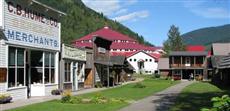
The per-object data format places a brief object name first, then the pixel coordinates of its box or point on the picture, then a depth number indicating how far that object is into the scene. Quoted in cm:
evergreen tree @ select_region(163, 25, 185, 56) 7479
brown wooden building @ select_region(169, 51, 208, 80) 5440
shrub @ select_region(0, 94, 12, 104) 1325
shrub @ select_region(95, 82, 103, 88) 2641
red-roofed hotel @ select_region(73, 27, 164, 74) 7820
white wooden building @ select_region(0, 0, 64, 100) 1416
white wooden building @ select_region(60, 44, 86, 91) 2051
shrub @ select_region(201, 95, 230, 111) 451
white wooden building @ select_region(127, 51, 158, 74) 7834
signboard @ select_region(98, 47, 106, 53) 2827
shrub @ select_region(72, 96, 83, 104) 1368
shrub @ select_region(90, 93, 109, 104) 1374
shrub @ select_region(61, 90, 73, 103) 1368
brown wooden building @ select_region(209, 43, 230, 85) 2597
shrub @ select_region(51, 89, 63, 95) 1850
